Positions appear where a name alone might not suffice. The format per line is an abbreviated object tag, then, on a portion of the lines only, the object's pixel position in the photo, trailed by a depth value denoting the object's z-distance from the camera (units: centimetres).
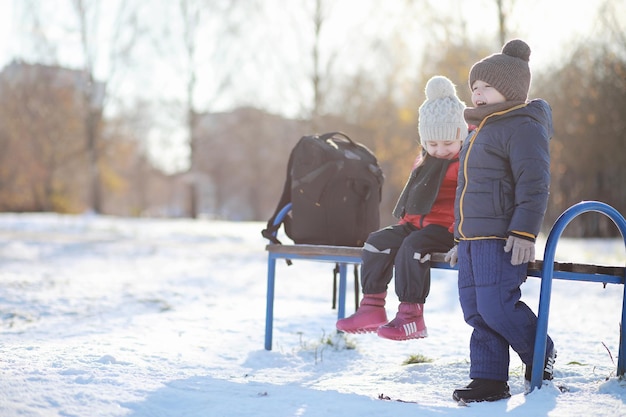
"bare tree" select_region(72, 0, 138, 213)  2331
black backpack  449
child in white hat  351
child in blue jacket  295
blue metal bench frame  303
